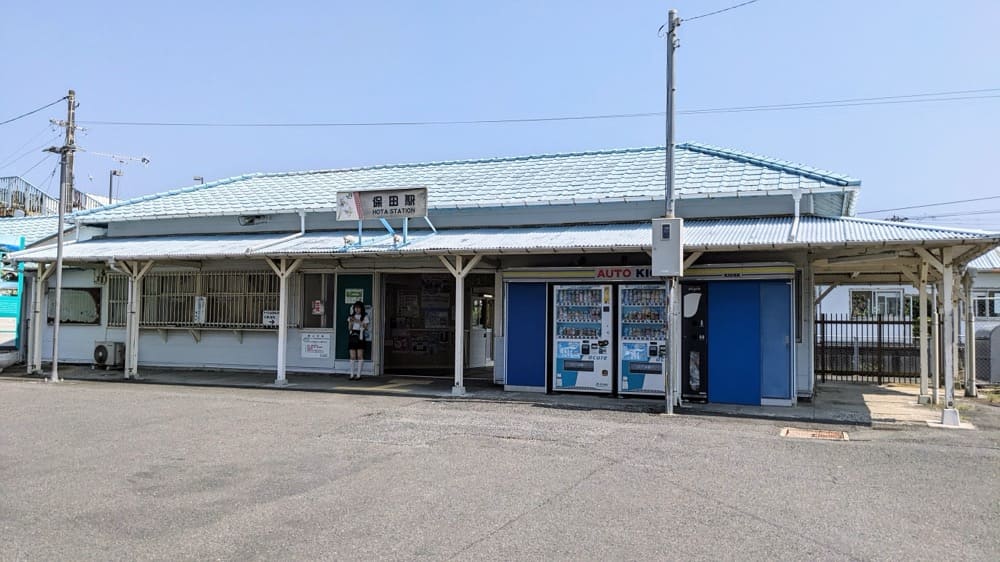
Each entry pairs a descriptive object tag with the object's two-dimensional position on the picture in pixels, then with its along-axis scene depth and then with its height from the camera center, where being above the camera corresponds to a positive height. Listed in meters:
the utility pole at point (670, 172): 12.16 +2.33
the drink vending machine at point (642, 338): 13.55 -0.37
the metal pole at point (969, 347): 15.73 -0.55
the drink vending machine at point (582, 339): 13.94 -0.39
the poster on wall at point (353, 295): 17.38 +0.45
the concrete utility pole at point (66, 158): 16.72 +3.50
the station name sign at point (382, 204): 15.02 +2.23
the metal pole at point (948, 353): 10.88 -0.47
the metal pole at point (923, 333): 13.62 -0.22
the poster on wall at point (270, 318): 17.86 -0.10
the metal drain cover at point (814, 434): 9.98 -1.52
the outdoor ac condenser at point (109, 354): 18.73 -1.02
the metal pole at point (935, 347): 13.10 -0.46
